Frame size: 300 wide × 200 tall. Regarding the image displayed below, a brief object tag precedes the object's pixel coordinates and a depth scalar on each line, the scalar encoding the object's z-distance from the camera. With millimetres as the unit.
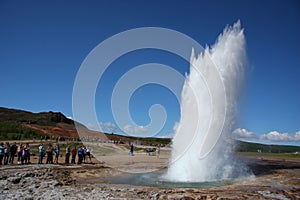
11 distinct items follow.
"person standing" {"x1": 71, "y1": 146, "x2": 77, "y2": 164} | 21594
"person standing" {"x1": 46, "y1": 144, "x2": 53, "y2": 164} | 19875
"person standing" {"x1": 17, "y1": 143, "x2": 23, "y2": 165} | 18830
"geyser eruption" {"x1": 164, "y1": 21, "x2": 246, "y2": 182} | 16234
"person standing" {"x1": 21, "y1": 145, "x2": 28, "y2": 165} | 18486
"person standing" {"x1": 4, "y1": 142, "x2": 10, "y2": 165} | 18141
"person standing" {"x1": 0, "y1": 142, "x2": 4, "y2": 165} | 17406
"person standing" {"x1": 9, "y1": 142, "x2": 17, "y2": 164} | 18697
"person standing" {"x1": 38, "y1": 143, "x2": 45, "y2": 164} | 19141
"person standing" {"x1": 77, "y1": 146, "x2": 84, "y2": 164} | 21350
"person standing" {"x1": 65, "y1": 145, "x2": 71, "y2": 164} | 21188
